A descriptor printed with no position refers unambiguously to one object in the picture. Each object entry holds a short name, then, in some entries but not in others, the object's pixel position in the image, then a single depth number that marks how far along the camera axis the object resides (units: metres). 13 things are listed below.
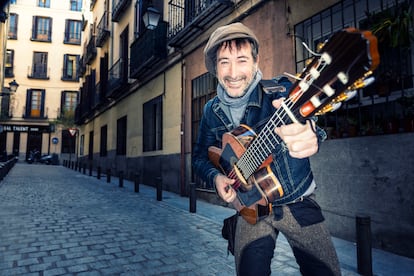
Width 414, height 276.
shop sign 27.61
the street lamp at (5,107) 29.10
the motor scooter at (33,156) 29.68
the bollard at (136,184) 9.45
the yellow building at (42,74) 30.41
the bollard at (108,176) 12.41
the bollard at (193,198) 6.30
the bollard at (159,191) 7.90
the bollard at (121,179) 10.81
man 1.37
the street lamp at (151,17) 9.20
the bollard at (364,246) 3.02
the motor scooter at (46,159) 29.42
